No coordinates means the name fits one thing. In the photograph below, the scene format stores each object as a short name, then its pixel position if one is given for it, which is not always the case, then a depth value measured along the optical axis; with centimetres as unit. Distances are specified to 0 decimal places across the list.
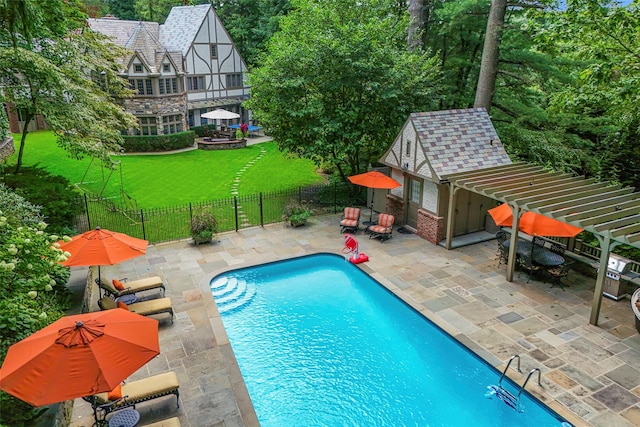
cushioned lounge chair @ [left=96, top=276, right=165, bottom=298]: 1196
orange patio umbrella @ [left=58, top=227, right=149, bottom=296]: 1058
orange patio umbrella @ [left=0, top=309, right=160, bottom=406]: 620
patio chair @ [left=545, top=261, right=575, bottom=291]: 1335
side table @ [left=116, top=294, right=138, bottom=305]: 1198
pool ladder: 905
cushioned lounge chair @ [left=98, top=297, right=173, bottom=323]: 1123
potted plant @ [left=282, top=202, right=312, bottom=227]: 1838
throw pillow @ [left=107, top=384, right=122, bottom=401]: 820
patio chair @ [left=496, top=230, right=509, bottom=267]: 1461
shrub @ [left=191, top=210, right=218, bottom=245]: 1644
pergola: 1106
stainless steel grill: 1255
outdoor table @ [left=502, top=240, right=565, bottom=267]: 1349
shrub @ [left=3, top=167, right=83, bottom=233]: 1483
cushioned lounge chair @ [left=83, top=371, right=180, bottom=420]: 817
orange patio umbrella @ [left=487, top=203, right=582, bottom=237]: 1264
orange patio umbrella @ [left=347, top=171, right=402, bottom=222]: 1702
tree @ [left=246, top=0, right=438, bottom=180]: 1870
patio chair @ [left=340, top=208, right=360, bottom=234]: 1792
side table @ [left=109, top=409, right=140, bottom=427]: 793
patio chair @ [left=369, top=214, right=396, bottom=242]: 1700
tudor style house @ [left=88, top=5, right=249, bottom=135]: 3253
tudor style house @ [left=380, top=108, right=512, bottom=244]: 1625
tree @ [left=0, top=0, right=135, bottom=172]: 1393
